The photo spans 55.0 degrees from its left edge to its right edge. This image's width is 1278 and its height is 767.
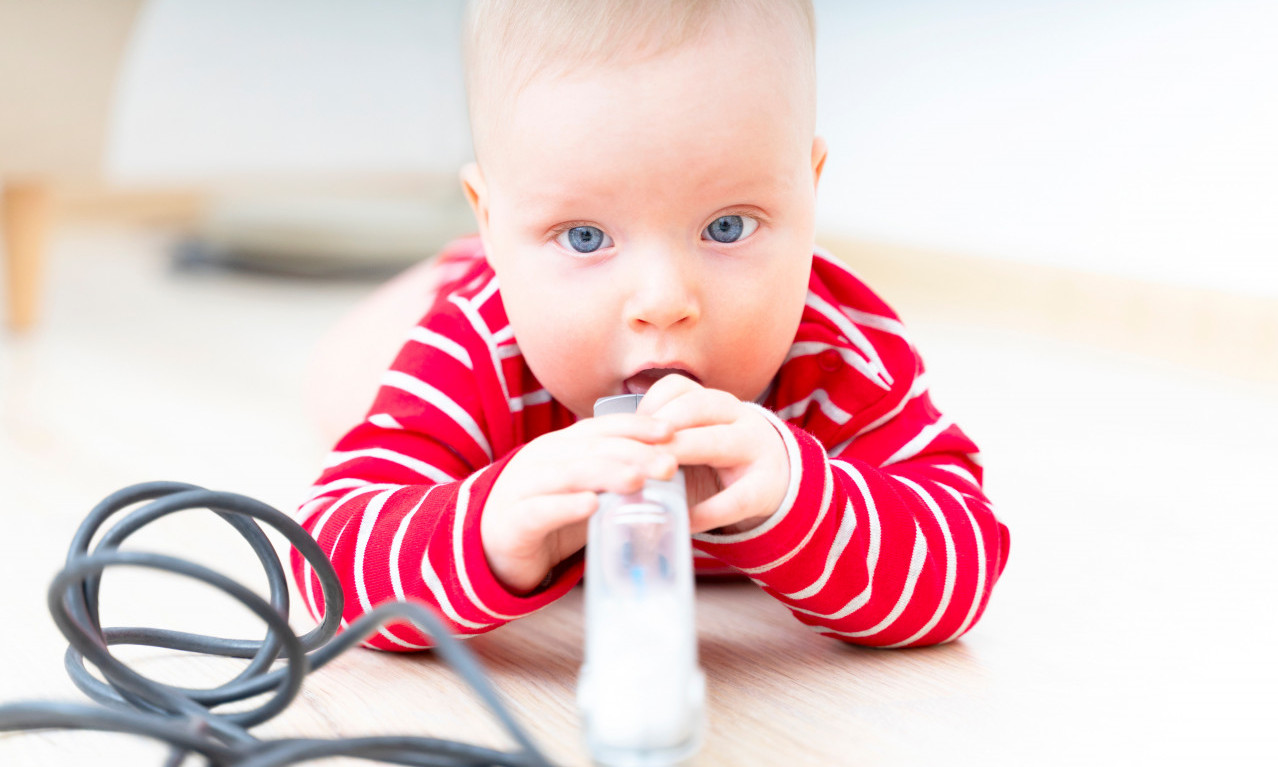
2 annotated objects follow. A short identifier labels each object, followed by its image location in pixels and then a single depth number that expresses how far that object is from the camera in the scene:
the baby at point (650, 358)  0.55
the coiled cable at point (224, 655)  0.44
